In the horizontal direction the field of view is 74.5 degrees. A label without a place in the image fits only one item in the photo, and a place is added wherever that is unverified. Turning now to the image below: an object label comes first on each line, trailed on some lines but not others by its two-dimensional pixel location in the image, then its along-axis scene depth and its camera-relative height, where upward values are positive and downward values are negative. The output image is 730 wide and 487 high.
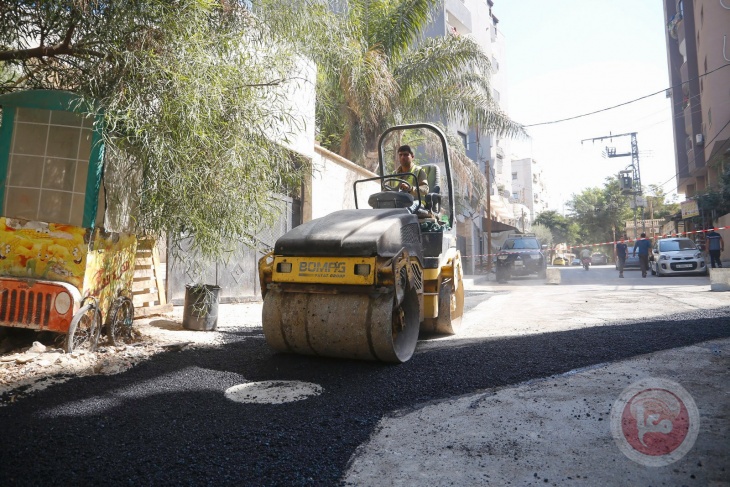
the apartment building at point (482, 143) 26.77 +10.78
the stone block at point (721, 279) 9.38 +0.17
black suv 16.99 +0.70
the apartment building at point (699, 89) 21.47 +10.64
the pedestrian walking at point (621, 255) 17.40 +1.12
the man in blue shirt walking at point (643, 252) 16.39 +1.17
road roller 3.72 -0.06
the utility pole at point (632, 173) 42.84 +10.28
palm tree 11.17 +5.15
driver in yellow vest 5.46 +1.31
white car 15.08 +0.91
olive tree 4.37 +1.79
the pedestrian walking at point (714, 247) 14.72 +1.24
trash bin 5.76 -0.39
